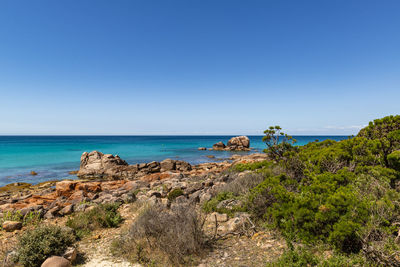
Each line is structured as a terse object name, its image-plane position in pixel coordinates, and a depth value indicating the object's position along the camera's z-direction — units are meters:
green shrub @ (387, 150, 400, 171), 5.54
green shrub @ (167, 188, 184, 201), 10.37
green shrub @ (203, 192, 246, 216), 7.51
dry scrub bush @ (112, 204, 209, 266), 4.79
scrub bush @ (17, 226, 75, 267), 4.79
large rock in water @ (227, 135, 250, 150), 63.96
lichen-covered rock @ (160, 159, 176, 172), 27.74
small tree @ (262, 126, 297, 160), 9.97
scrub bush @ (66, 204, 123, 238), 6.93
